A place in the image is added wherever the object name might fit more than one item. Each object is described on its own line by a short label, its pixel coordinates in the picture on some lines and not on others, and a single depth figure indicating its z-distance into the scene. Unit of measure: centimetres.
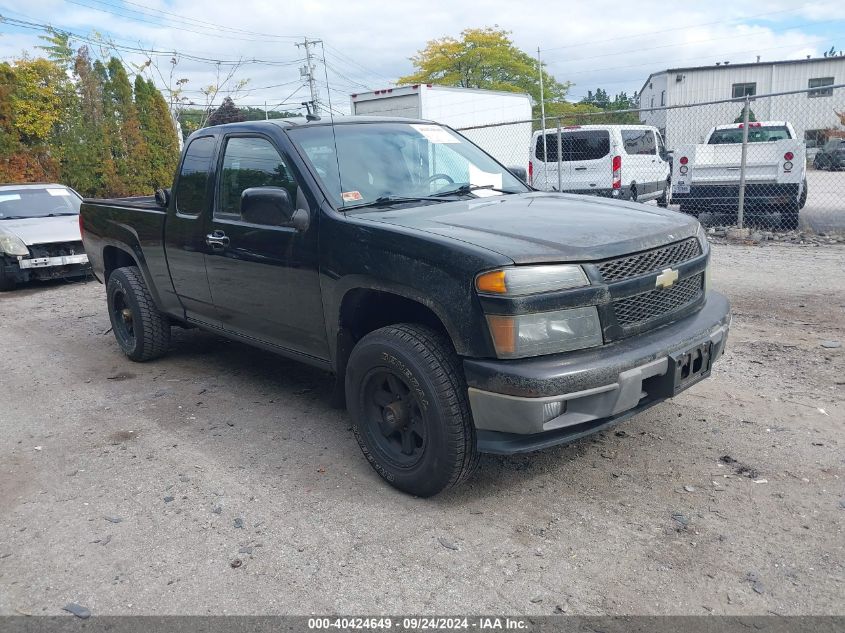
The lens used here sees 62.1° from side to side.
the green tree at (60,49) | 2222
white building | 3850
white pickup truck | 1127
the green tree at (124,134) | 2050
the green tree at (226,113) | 2830
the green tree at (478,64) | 4719
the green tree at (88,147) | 1952
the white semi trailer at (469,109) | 1803
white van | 1345
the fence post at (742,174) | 1014
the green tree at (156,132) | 2098
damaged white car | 985
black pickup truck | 296
